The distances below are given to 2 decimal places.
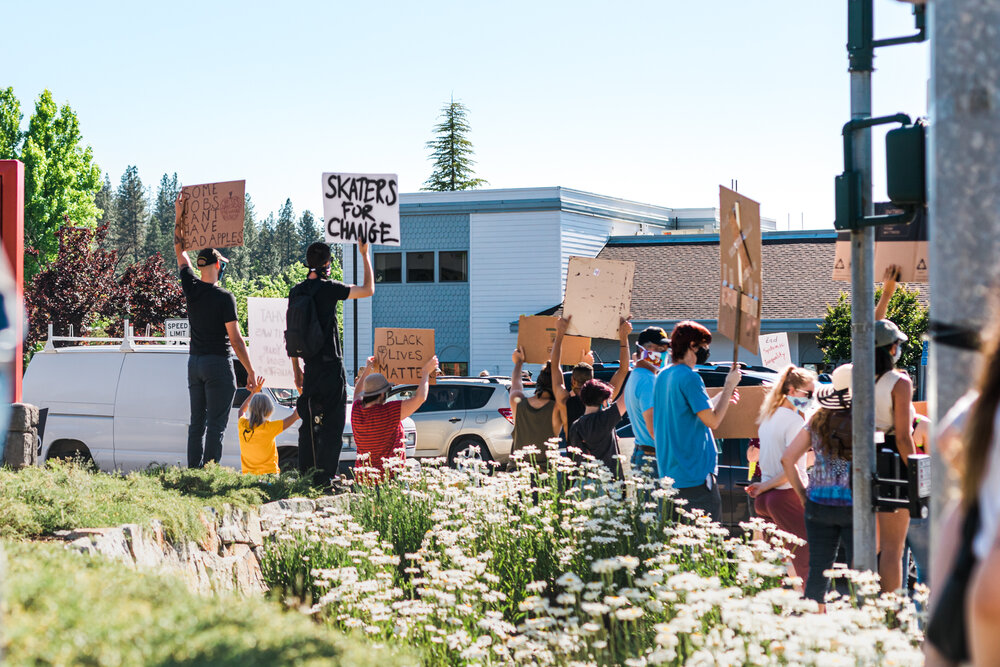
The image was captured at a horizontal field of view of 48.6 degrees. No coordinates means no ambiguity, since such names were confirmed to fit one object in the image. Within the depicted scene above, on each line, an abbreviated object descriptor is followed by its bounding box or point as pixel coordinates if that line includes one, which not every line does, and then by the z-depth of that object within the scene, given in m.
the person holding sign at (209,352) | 8.30
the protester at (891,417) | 6.12
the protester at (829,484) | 6.16
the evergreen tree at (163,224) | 132.62
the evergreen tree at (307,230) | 154.62
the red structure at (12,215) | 8.46
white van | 13.13
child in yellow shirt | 8.34
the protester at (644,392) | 7.73
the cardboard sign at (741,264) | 6.68
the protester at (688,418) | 6.95
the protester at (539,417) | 8.52
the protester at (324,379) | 7.68
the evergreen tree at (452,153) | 73.69
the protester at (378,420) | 7.92
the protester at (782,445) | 7.12
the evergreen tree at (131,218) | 129.88
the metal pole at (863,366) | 5.57
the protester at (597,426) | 8.13
